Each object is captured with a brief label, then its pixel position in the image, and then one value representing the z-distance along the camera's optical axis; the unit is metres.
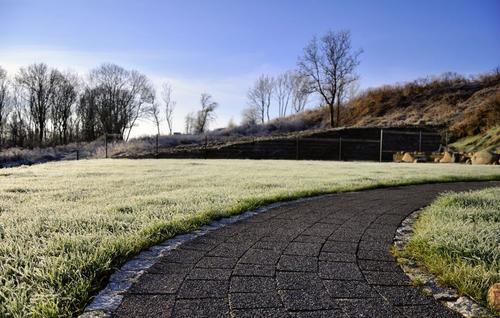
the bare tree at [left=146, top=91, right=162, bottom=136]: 50.33
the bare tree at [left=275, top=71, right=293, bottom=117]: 54.12
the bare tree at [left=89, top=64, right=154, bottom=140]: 47.97
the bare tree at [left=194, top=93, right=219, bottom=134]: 50.72
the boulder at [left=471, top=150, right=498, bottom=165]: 15.52
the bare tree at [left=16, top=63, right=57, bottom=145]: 43.50
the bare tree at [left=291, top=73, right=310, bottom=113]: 52.08
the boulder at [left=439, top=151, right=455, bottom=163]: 17.67
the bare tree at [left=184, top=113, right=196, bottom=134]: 53.62
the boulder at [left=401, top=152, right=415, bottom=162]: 19.07
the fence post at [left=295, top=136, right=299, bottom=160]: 23.48
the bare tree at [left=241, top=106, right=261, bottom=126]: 54.68
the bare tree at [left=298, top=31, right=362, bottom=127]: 34.75
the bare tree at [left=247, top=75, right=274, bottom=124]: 54.16
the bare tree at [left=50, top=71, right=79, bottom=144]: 45.50
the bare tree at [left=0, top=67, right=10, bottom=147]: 42.09
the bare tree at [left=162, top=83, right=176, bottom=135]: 51.88
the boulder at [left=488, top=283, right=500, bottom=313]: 1.90
